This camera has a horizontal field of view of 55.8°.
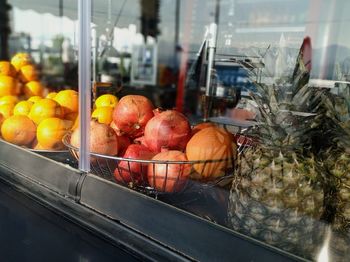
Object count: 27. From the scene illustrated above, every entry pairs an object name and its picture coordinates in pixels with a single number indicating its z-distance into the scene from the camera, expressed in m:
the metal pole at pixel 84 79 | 0.81
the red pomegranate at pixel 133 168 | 0.74
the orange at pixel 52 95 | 1.24
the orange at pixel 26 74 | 1.48
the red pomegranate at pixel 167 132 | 0.76
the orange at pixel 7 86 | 1.35
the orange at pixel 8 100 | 1.26
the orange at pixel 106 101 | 1.06
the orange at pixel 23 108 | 1.17
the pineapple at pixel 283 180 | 0.55
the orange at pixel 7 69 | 1.41
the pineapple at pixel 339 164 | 0.55
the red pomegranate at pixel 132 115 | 0.85
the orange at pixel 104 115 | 0.95
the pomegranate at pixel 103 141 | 0.79
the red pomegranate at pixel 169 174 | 0.70
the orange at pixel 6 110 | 1.23
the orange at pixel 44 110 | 1.08
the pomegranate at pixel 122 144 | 0.82
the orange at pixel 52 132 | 1.01
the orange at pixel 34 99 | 1.21
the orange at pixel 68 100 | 1.14
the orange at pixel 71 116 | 1.12
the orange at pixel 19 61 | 1.52
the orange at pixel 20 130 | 1.08
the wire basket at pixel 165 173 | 0.70
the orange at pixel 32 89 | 1.44
